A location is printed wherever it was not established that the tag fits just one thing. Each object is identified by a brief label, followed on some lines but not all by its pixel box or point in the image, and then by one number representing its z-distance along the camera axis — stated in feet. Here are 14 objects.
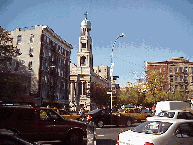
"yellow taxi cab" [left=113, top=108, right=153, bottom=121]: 85.93
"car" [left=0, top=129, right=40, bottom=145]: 14.25
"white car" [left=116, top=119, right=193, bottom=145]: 19.65
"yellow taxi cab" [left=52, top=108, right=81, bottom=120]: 68.50
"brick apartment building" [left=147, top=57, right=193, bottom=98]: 245.04
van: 73.06
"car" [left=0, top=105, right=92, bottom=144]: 30.01
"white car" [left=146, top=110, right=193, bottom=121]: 45.90
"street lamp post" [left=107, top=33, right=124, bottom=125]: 82.69
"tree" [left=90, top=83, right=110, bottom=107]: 209.36
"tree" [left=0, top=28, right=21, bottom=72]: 86.20
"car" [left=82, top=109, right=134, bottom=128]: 64.77
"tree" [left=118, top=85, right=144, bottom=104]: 236.84
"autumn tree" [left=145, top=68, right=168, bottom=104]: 139.85
